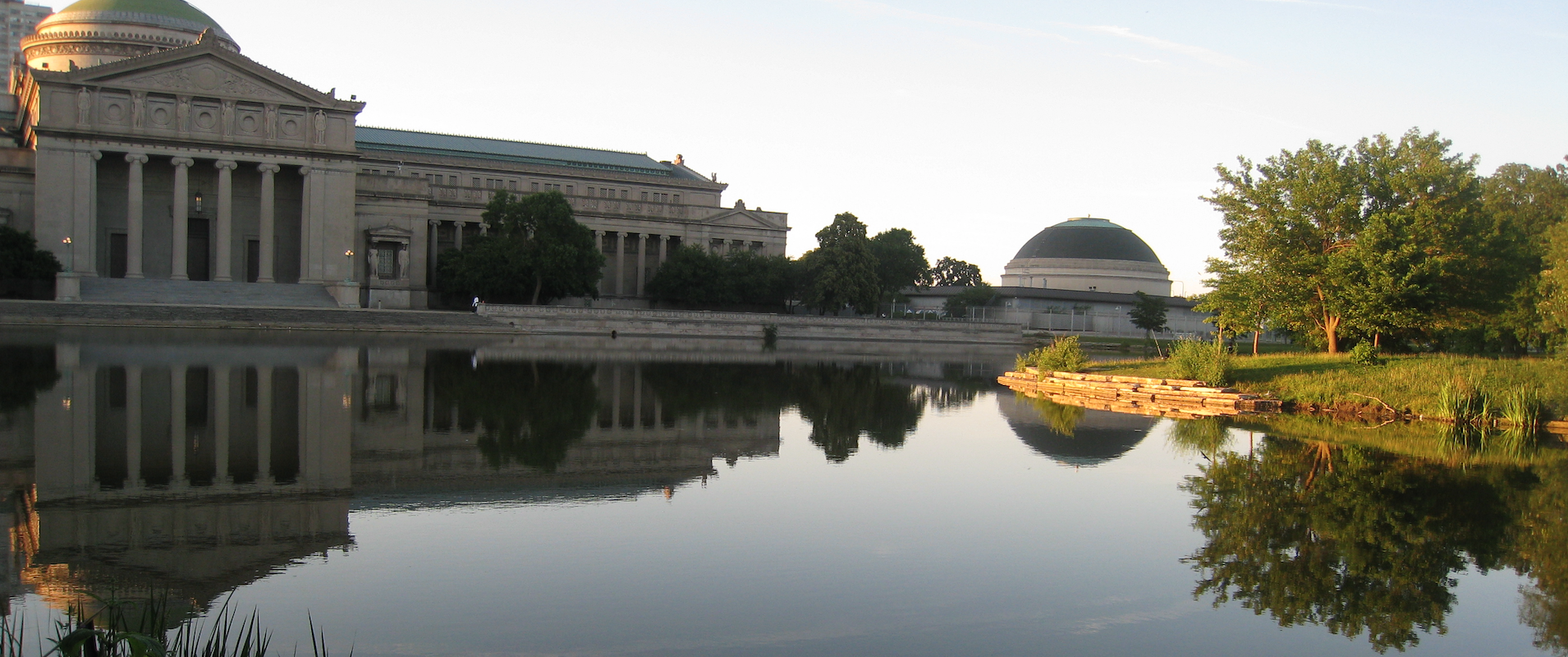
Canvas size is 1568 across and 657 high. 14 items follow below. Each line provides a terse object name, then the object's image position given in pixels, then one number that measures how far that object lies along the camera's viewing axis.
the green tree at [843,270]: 76.19
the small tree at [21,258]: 53.72
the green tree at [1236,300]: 35.50
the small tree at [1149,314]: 86.75
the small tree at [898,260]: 98.44
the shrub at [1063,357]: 34.36
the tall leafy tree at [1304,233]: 34.16
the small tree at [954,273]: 127.44
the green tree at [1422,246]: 31.70
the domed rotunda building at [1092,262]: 116.81
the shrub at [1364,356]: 30.48
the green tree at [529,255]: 67.19
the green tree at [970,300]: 93.88
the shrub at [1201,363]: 29.47
